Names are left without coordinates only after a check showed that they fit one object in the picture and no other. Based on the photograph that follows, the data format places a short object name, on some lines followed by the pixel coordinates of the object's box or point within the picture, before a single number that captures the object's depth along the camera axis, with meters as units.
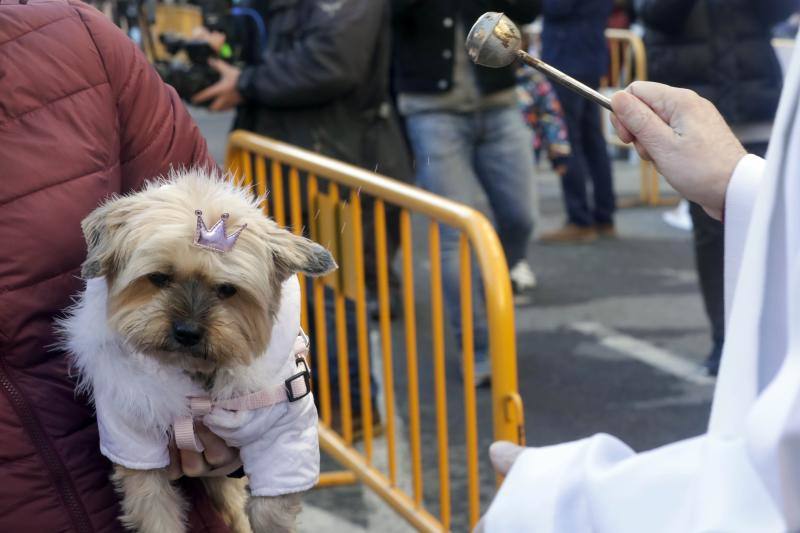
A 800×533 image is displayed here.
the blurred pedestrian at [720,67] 5.29
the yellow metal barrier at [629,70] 10.30
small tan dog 2.00
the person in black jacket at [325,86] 4.89
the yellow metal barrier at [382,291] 3.06
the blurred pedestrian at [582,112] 7.92
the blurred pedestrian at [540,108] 10.67
